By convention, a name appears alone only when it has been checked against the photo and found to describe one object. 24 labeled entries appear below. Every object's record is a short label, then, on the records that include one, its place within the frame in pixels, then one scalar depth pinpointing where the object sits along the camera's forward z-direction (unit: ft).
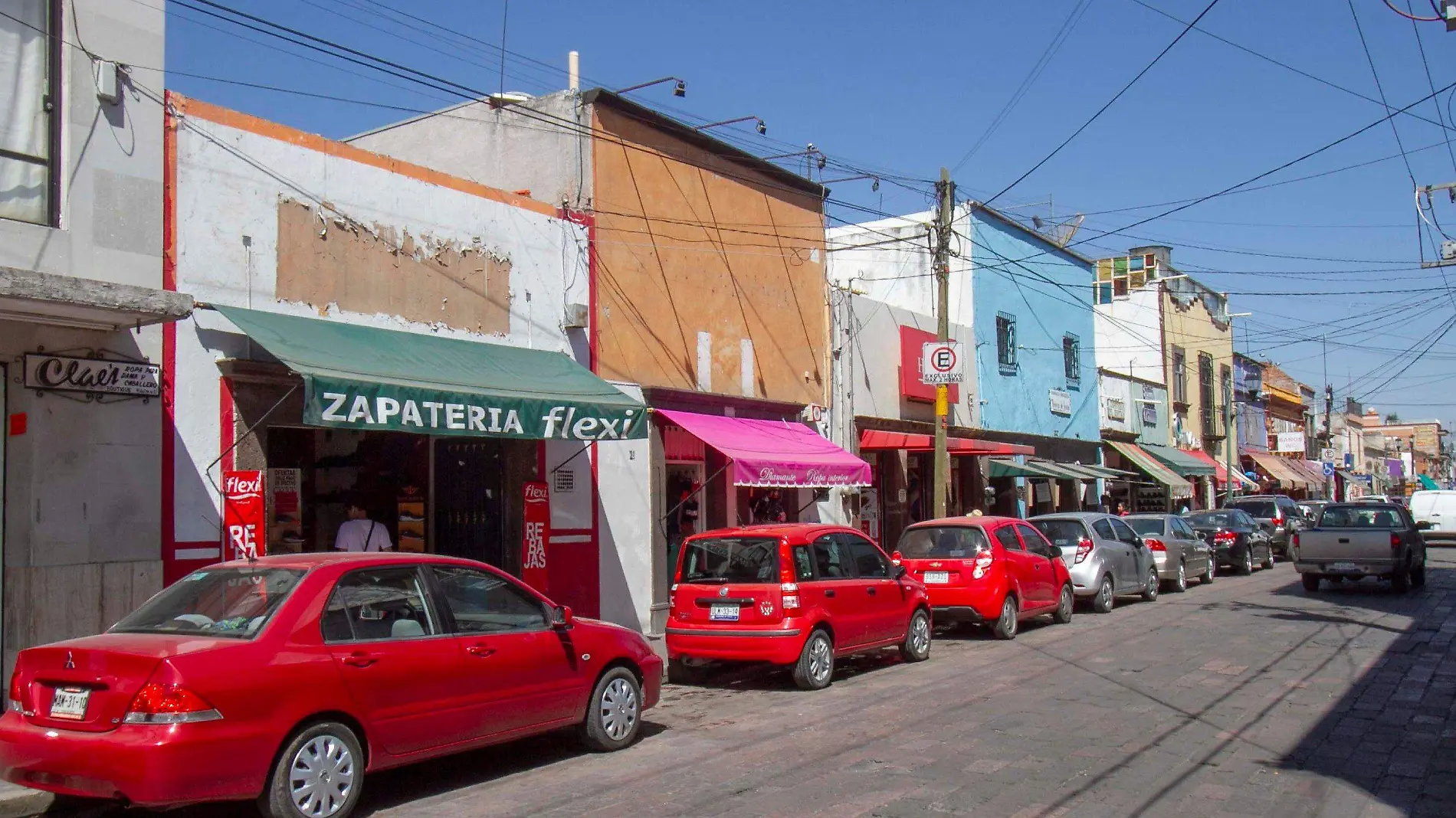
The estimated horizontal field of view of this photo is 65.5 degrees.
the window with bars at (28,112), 31.68
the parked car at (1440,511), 109.70
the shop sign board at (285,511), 39.47
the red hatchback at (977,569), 47.96
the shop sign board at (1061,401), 102.89
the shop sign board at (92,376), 31.32
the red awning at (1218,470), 140.15
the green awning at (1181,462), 124.47
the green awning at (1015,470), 86.07
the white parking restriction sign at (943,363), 66.44
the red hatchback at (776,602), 36.32
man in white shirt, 39.34
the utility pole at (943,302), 63.52
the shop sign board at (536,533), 46.42
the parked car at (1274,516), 99.81
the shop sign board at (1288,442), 174.81
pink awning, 51.49
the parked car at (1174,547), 68.13
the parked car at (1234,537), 82.64
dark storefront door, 47.65
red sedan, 19.07
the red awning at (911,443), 72.02
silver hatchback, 58.59
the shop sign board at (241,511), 35.35
